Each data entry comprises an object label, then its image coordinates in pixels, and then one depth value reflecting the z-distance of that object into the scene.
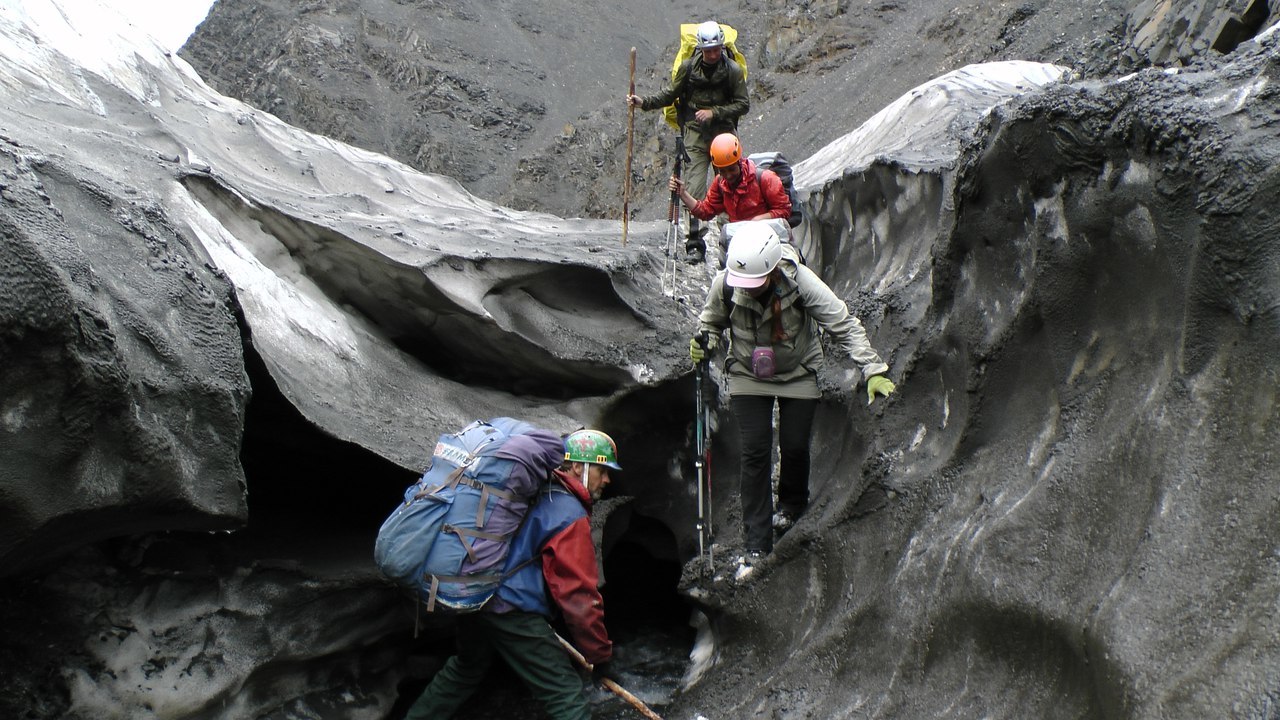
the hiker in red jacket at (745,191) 7.43
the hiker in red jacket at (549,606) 5.28
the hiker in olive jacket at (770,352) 5.61
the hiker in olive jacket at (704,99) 8.90
